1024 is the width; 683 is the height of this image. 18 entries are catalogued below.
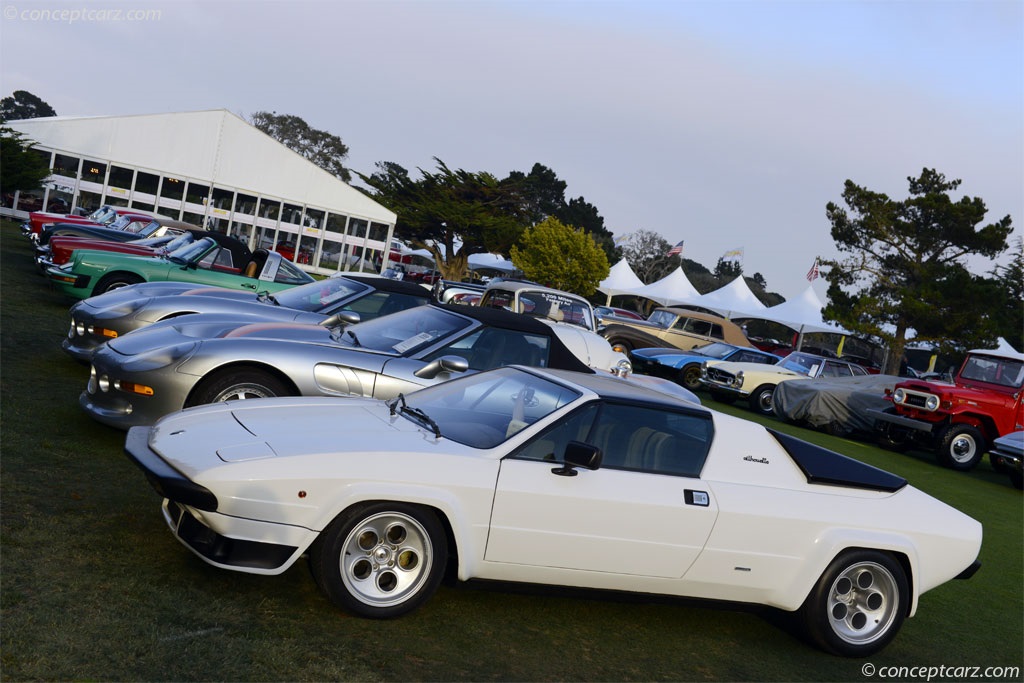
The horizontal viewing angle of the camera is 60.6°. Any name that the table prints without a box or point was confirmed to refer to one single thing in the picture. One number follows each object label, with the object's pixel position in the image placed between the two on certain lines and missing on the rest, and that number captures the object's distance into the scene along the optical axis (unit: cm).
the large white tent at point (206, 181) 3766
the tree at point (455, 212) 5719
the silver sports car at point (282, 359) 612
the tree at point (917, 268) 3709
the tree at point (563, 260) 4725
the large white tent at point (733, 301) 4441
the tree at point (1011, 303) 3712
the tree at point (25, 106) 9775
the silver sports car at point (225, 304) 849
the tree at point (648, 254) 8394
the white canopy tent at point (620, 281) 4950
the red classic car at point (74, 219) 2294
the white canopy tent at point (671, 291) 4697
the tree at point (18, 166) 3188
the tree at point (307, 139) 8031
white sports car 406
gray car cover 1722
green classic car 1223
